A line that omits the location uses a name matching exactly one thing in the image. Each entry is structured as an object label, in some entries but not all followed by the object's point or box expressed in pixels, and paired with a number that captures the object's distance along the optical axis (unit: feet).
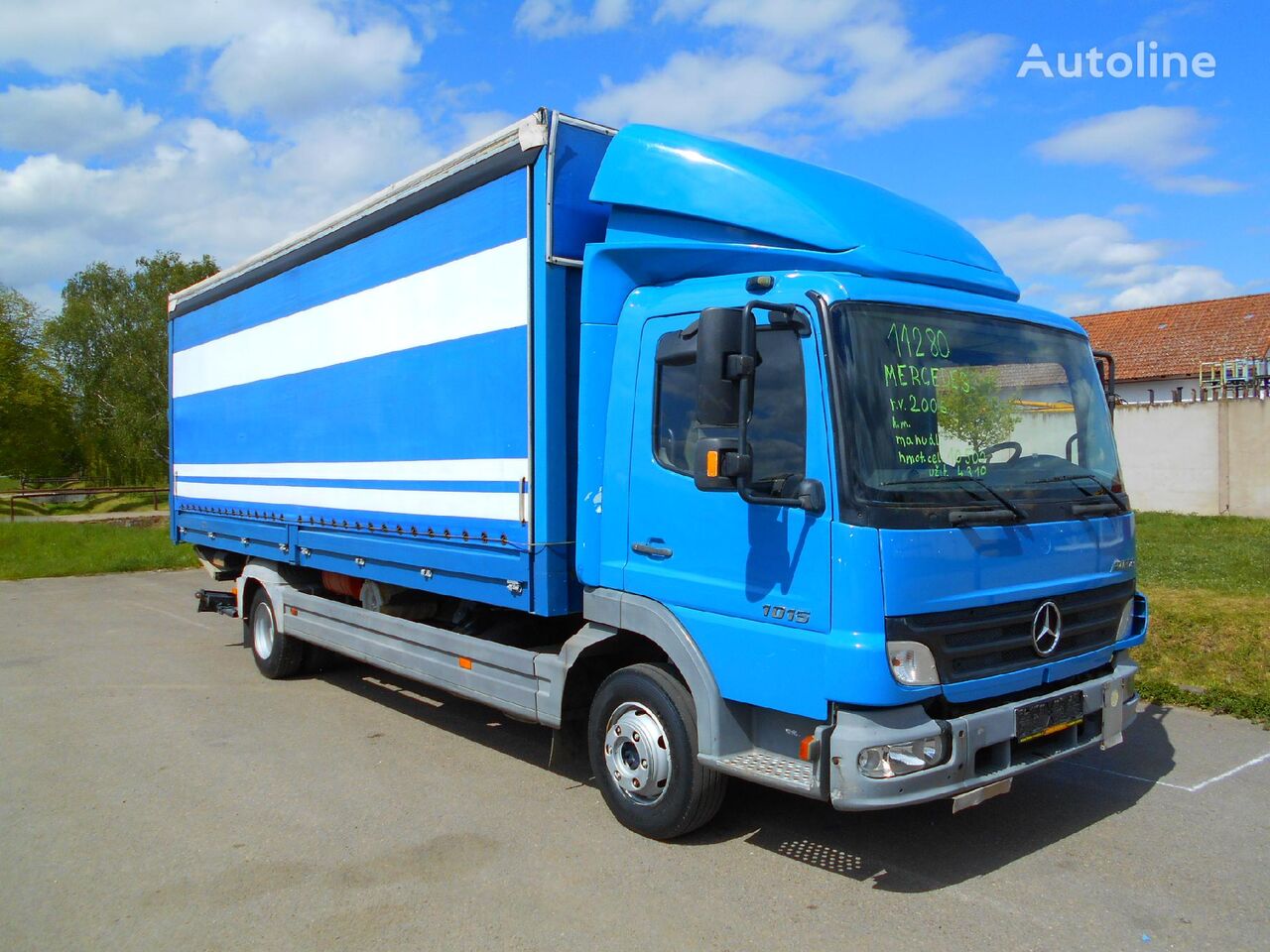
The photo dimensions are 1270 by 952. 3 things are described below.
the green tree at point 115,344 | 166.91
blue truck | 12.87
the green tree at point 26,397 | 136.05
